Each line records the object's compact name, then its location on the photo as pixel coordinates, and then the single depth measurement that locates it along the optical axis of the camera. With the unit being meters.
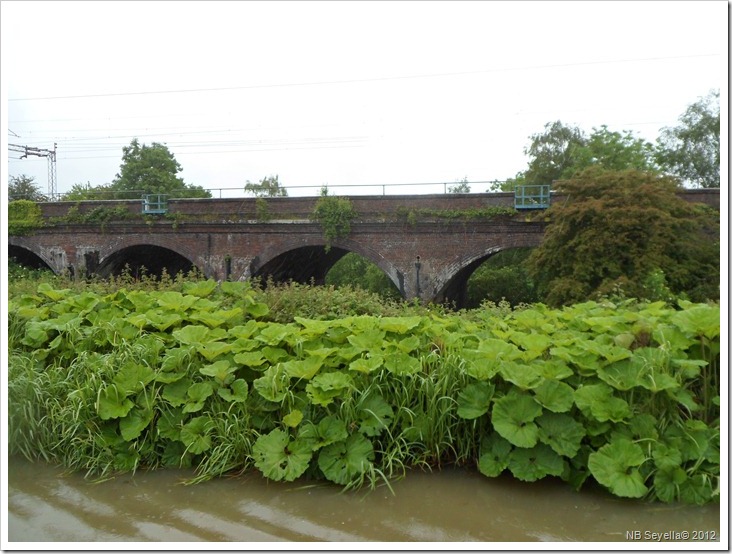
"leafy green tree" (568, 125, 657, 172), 21.84
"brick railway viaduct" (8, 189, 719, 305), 15.23
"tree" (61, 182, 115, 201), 28.39
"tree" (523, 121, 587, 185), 23.66
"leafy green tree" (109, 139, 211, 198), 33.09
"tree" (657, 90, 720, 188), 21.08
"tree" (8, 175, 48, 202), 25.05
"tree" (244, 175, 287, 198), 37.21
